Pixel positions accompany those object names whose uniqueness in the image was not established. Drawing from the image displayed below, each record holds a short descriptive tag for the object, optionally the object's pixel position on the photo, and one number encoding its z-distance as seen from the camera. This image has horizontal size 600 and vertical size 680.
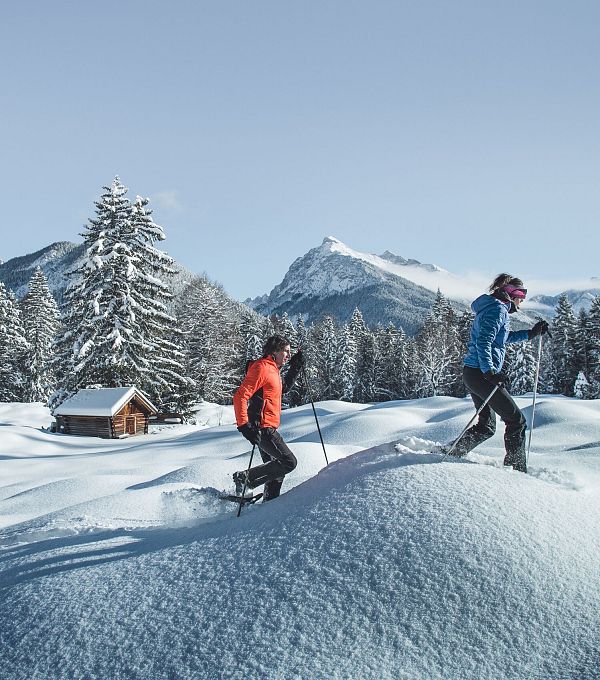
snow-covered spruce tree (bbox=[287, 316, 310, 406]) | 50.23
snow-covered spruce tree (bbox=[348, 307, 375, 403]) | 56.59
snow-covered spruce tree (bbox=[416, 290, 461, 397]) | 46.78
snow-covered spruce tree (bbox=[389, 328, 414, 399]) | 56.59
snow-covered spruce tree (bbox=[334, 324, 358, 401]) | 54.56
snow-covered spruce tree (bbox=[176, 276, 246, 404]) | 39.22
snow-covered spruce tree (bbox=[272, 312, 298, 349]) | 51.87
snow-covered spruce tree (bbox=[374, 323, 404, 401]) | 57.19
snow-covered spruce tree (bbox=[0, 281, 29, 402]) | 41.85
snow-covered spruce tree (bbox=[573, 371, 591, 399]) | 38.25
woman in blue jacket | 4.55
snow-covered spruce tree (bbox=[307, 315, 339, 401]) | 56.62
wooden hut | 22.75
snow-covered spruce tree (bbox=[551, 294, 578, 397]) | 45.25
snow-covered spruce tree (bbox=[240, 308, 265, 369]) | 48.28
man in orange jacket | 4.91
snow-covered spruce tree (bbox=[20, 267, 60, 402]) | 44.09
